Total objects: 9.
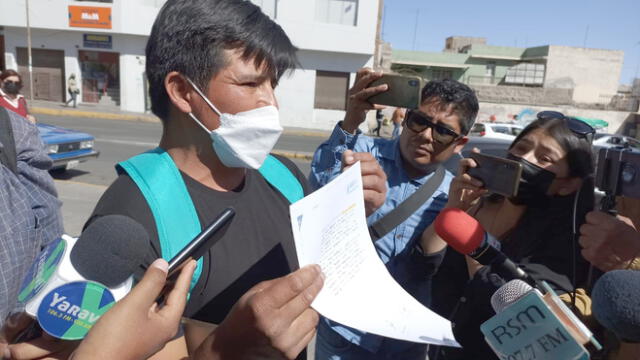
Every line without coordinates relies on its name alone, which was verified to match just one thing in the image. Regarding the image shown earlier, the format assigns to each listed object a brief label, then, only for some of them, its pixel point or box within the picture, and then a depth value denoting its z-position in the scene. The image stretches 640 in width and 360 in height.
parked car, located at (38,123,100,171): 7.02
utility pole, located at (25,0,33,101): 21.22
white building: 21.45
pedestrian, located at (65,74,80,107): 21.34
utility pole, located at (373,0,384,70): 22.64
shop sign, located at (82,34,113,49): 22.06
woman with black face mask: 1.74
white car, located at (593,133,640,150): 15.35
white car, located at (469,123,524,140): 15.88
